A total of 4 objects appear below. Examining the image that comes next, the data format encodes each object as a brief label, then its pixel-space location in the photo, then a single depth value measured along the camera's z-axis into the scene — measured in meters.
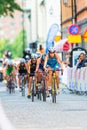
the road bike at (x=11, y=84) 37.04
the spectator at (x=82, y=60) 34.31
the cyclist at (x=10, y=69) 37.84
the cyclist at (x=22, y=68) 34.12
